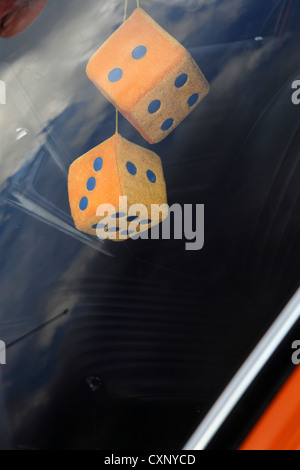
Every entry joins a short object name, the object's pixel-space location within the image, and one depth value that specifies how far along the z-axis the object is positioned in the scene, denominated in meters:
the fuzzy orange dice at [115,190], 0.94
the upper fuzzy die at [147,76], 0.94
